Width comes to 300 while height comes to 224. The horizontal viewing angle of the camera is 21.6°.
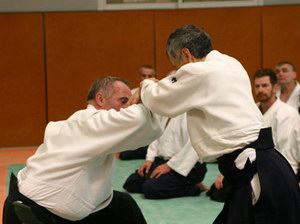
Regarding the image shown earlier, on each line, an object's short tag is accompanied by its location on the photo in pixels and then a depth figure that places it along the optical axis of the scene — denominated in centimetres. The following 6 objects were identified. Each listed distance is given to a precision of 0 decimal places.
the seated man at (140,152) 1170
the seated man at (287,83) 1187
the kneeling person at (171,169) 841
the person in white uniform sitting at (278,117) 771
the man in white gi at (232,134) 404
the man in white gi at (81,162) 447
